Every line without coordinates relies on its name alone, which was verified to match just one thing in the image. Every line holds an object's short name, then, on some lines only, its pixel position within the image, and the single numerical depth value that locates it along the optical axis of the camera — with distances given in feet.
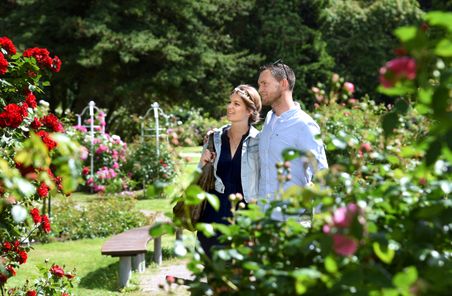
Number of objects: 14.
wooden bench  21.89
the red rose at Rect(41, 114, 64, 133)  15.72
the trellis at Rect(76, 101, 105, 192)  51.85
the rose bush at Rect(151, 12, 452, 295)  5.21
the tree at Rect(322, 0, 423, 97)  125.39
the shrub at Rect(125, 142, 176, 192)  51.08
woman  15.35
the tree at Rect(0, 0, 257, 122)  75.25
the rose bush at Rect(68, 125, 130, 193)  50.72
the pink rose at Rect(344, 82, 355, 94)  9.97
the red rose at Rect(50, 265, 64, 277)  15.56
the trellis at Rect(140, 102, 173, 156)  52.40
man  13.78
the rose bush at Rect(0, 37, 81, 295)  14.39
